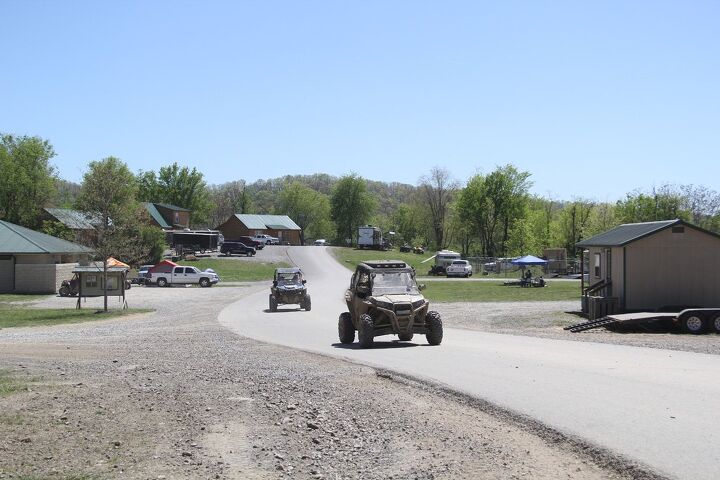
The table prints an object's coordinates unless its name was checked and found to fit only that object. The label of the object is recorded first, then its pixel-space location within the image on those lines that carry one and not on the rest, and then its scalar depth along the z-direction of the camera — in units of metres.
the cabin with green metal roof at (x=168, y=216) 104.56
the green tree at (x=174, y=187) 129.88
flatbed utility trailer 24.64
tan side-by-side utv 18.64
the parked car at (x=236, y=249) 86.88
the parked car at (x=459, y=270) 73.06
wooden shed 29.67
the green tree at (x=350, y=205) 145.25
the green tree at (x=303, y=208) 157.88
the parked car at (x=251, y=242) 97.44
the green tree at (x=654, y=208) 84.75
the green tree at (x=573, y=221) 104.81
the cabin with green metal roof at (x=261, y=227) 114.31
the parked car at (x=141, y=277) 62.30
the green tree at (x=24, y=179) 84.44
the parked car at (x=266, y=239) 103.12
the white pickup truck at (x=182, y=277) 61.28
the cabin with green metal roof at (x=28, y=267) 53.09
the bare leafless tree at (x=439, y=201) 133.38
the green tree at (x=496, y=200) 107.44
